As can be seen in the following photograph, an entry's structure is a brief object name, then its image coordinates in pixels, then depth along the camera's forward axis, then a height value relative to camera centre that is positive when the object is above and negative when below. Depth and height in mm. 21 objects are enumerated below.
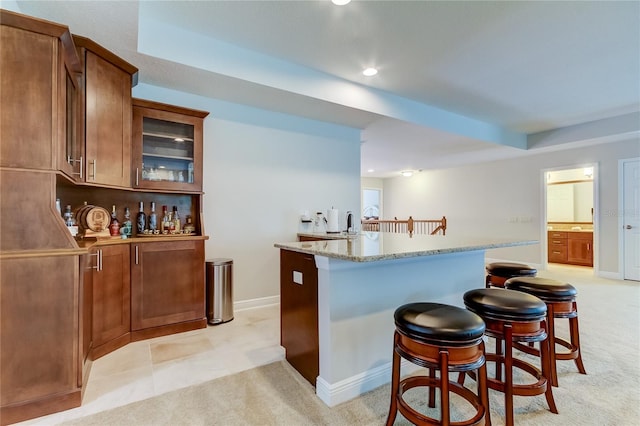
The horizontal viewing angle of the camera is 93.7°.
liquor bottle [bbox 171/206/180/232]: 3143 -66
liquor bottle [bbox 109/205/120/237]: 2725 -135
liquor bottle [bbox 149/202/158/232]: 3057 -73
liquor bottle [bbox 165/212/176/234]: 3102 -126
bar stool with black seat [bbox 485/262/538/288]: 2540 -506
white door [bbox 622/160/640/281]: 5043 -67
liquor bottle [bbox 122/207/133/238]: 2814 -100
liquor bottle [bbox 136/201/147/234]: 2980 -82
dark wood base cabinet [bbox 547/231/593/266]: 6430 -751
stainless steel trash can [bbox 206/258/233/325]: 3150 -816
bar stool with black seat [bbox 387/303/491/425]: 1311 -619
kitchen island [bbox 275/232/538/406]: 1832 -583
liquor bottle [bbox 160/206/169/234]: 3098 -85
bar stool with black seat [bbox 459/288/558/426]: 1575 -621
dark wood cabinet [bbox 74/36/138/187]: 2314 +814
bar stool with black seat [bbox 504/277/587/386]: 1960 -600
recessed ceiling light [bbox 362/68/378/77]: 3138 +1509
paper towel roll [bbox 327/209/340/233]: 4031 -104
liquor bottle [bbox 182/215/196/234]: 3152 -150
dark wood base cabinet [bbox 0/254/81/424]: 1639 -704
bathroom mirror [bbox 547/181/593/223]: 7078 +301
